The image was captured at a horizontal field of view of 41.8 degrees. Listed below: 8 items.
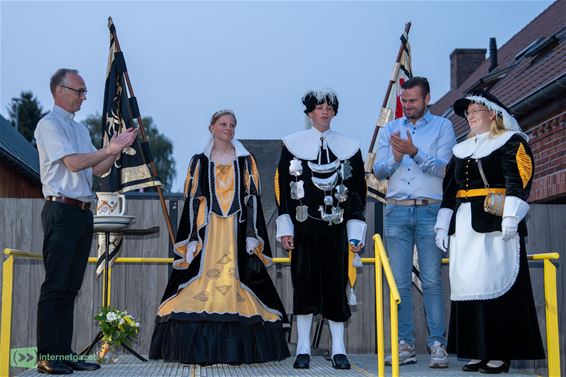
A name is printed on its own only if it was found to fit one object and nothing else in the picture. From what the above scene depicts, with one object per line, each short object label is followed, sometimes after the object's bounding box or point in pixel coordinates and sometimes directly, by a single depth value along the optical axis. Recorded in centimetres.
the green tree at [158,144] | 4528
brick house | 874
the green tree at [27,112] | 4834
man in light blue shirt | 571
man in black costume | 547
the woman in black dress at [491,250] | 503
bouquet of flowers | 581
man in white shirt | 498
